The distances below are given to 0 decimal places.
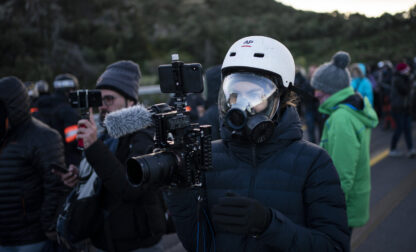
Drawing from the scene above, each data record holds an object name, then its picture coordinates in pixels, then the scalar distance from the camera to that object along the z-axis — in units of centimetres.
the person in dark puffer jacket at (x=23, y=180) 284
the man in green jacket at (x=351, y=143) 312
